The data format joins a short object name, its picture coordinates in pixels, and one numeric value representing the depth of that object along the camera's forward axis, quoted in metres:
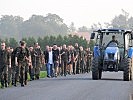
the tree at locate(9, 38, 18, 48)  63.06
